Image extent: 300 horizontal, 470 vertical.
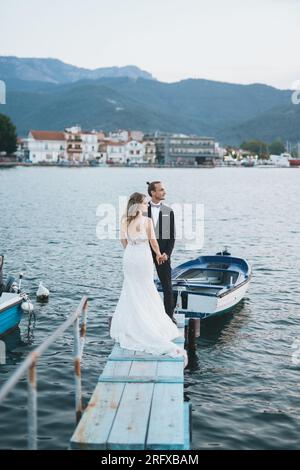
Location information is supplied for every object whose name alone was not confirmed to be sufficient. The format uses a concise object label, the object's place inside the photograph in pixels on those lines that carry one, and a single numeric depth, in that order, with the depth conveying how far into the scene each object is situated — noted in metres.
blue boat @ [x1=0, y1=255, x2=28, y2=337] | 16.94
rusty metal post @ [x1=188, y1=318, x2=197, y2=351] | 15.54
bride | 11.62
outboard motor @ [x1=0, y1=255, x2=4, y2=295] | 18.10
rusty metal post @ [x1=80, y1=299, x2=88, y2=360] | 11.96
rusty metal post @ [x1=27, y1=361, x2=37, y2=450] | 7.22
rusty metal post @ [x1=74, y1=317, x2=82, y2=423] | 9.59
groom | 12.88
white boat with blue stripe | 17.81
